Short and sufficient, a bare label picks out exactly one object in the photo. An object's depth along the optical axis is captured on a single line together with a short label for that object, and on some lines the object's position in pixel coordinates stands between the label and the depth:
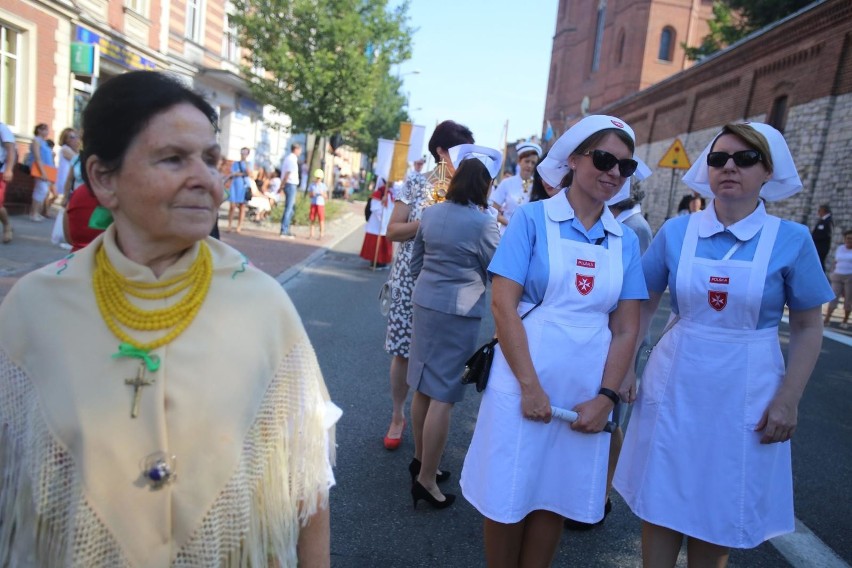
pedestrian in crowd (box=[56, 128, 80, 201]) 10.02
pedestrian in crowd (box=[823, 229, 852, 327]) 11.89
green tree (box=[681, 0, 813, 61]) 21.14
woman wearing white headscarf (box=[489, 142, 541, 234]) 5.57
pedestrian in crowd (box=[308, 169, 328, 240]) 15.08
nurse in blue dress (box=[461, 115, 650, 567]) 2.31
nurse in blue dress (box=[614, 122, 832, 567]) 2.38
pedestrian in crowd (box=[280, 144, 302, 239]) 14.77
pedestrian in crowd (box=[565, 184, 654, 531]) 3.48
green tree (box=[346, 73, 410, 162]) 39.53
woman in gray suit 3.46
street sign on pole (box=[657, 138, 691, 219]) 13.37
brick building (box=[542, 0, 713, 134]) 36.44
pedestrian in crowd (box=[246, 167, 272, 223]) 16.94
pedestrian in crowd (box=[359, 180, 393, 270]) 10.88
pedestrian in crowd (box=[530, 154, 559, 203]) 3.91
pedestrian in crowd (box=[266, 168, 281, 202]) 18.85
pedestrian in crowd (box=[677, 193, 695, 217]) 15.03
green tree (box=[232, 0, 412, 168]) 18.38
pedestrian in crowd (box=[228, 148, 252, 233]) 14.23
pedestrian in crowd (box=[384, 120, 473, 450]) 4.09
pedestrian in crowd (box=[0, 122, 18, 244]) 8.49
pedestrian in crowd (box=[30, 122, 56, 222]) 11.17
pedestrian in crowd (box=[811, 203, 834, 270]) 13.58
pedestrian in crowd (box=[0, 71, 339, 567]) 1.36
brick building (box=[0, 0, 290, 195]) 13.94
